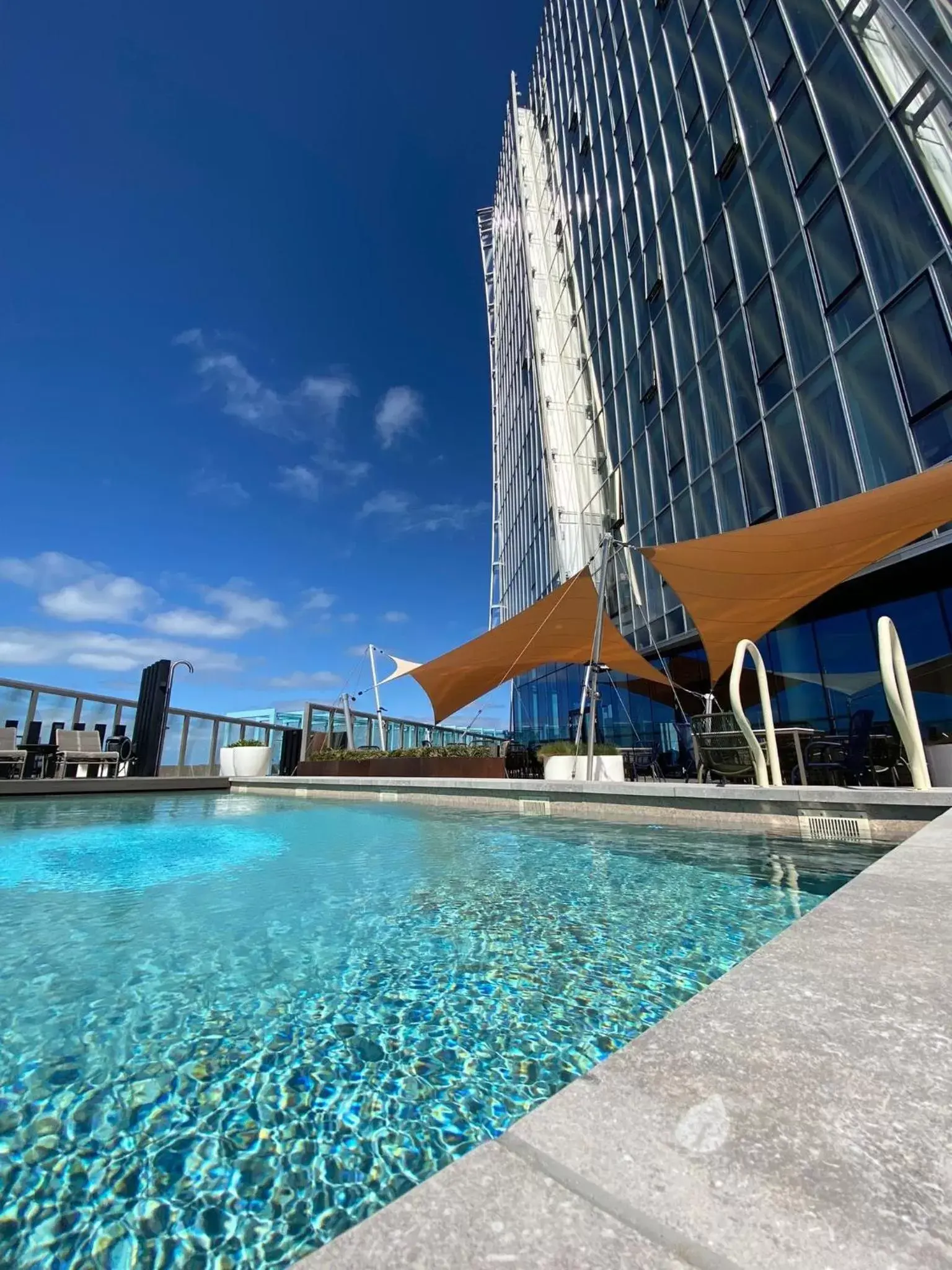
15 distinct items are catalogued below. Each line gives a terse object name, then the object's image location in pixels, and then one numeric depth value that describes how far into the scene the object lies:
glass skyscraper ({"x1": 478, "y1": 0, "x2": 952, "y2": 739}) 7.71
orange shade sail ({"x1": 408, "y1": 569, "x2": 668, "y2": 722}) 10.12
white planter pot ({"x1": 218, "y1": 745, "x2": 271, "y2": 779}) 12.86
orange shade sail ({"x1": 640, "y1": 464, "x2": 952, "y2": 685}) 6.04
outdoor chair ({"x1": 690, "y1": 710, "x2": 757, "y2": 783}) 6.20
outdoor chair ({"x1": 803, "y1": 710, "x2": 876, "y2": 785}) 6.08
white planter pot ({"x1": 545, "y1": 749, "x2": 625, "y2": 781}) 9.13
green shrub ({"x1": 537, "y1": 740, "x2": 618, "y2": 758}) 9.74
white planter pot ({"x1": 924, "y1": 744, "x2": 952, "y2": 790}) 5.61
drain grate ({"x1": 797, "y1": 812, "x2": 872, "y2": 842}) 4.45
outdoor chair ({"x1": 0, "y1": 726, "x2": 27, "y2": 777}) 9.33
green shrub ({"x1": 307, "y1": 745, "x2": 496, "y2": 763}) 11.06
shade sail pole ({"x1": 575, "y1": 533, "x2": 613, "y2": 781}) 7.69
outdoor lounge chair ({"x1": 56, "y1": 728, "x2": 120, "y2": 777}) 10.29
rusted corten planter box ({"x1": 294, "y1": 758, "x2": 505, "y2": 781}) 9.92
